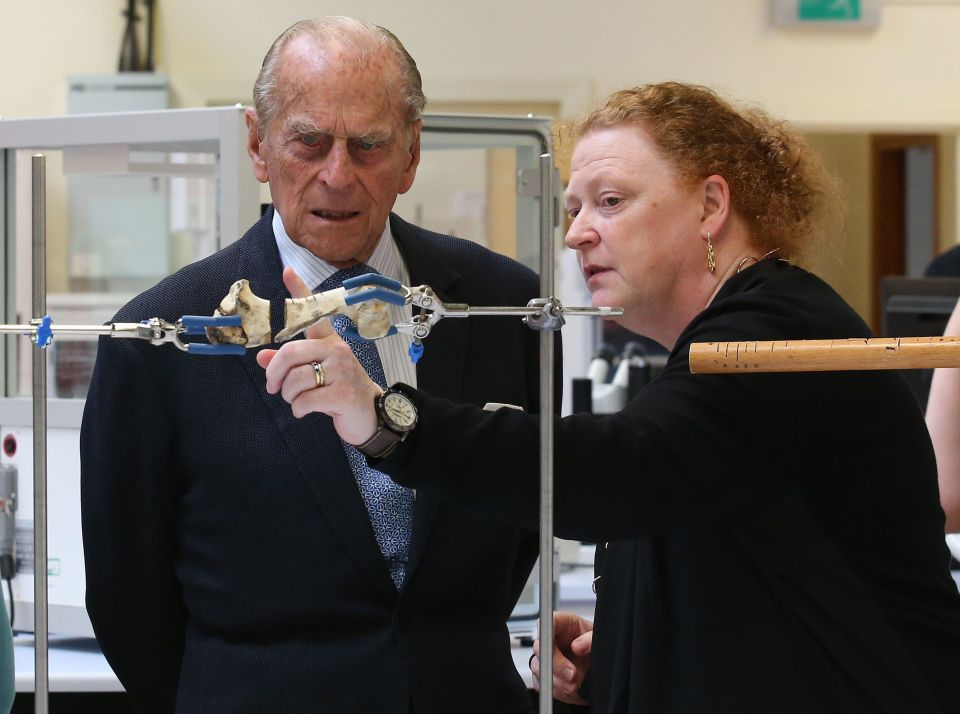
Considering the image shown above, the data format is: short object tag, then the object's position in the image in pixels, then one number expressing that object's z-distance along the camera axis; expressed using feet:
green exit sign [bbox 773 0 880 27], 24.64
